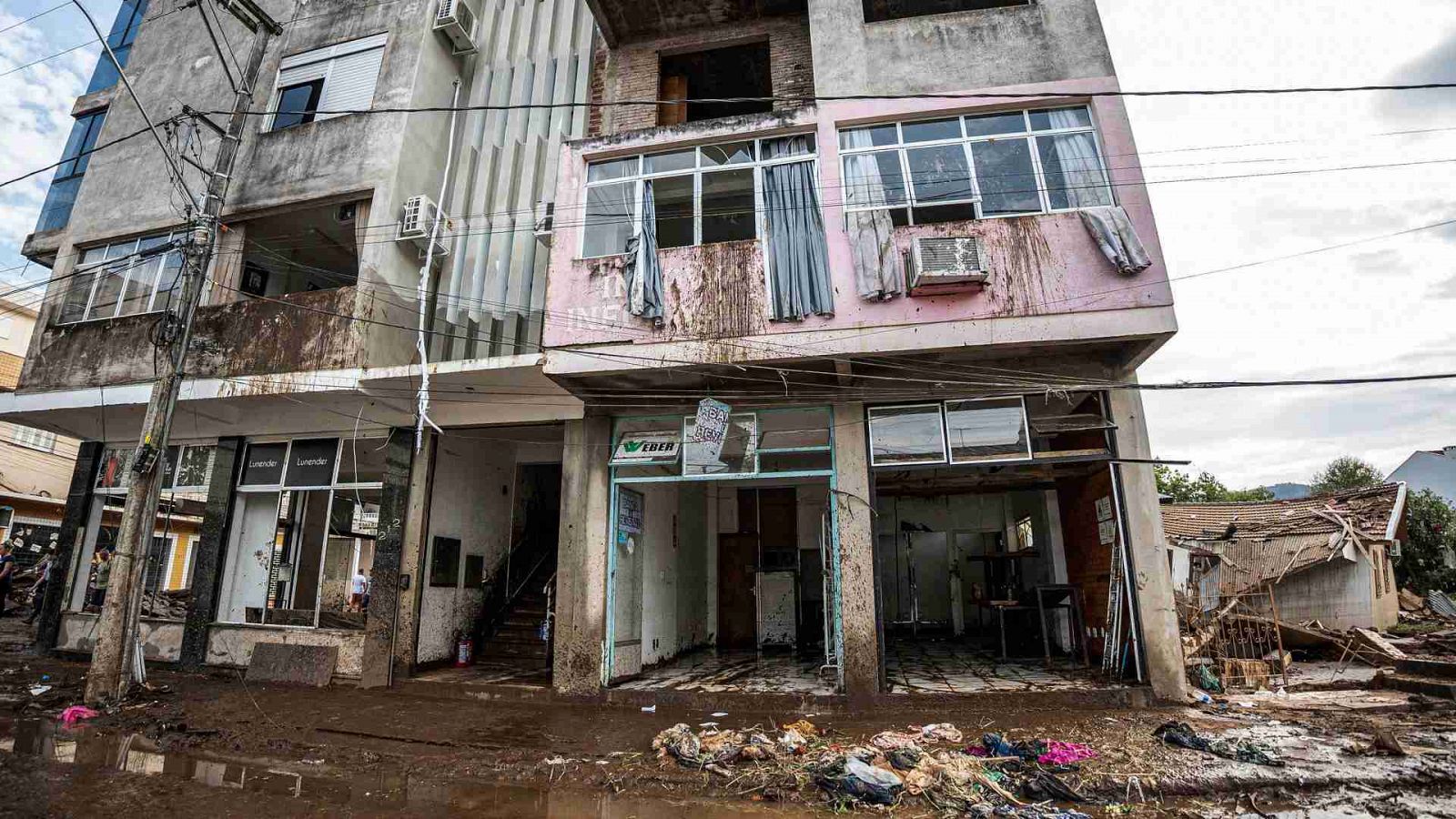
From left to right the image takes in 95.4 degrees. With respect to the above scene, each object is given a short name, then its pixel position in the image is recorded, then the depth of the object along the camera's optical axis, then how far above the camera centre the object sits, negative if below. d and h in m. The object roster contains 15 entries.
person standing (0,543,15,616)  15.76 +0.19
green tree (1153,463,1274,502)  44.47 +5.22
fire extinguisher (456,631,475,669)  11.64 -1.31
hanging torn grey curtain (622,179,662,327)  9.28 +4.10
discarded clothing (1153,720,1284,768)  5.88 -1.63
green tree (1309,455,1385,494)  39.28 +5.30
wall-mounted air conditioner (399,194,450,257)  11.45 +5.99
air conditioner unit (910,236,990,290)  8.19 +3.72
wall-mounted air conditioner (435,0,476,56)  12.66 +10.30
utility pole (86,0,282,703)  9.00 +1.53
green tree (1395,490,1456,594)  19.86 +0.40
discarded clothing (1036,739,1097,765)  5.88 -1.64
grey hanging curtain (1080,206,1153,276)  8.07 +3.98
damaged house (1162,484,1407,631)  14.45 +0.16
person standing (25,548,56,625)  17.67 -0.43
